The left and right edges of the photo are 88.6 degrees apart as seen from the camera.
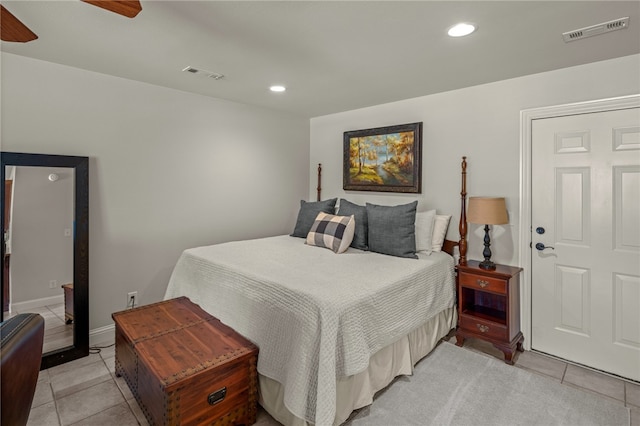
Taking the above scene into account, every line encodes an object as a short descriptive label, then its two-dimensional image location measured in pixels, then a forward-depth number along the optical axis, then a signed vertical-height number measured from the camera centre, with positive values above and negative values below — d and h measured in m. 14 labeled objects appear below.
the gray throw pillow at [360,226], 3.29 -0.12
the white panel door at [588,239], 2.44 -0.20
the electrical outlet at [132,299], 3.11 -0.82
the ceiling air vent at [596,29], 1.93 +1.14
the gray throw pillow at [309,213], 3.82 +0.01
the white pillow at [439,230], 3.22 -0.16
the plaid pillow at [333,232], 3.14 -0.18
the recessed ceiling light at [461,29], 1.96 +1.14
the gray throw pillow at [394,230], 2.99 -0.15
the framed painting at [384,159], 3.57 +0.65
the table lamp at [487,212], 2.75 +0.02
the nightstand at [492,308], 2.68 -0.85
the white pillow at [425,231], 3.14 -0.16
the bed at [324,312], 1.75 -0.65
